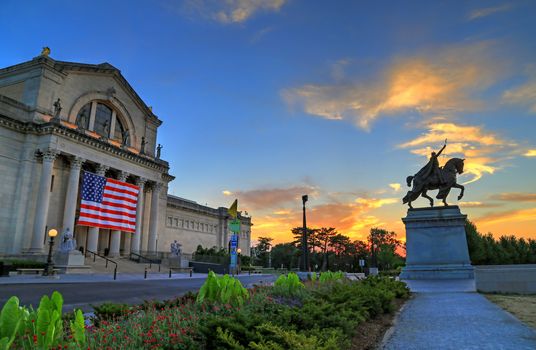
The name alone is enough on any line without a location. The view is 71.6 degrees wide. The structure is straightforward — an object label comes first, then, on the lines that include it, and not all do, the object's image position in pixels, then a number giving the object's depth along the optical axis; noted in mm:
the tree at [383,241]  104938
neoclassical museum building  36688
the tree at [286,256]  121562
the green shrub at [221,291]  7804
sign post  40656
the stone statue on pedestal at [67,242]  34281
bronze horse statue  25516
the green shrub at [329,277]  15628
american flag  39625
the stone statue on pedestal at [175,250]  52438
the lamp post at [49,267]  29419
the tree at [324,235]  120250
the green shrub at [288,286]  10992
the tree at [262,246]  140750
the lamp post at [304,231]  29766
